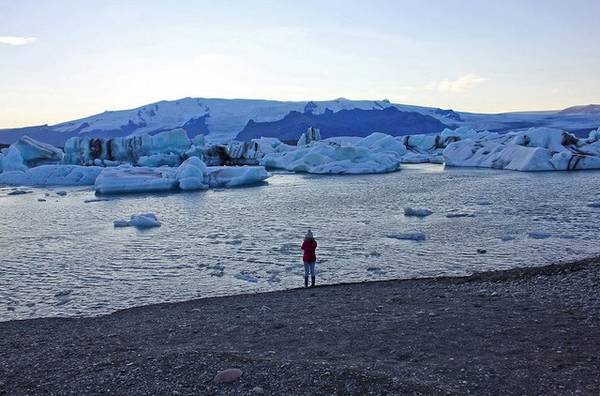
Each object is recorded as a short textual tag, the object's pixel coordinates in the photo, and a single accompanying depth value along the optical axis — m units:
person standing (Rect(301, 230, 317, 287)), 8.38
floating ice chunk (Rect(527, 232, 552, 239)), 12.22
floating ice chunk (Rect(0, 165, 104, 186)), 31.78
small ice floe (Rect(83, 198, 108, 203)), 22.84
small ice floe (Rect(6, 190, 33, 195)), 27.20
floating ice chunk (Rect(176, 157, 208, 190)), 26.77
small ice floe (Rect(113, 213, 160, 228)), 15.68
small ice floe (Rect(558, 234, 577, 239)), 12.12
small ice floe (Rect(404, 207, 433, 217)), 15.84
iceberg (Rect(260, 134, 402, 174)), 35.59
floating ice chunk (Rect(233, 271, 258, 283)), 9.42
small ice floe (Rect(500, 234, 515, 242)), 12.09
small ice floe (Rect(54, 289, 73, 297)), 8.89
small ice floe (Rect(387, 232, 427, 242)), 12.37
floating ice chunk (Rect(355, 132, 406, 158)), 43.24
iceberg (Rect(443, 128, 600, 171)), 32.06
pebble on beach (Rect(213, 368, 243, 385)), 4.58
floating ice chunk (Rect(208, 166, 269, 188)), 28.38
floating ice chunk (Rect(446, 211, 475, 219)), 15.65
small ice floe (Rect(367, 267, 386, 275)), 9.62
